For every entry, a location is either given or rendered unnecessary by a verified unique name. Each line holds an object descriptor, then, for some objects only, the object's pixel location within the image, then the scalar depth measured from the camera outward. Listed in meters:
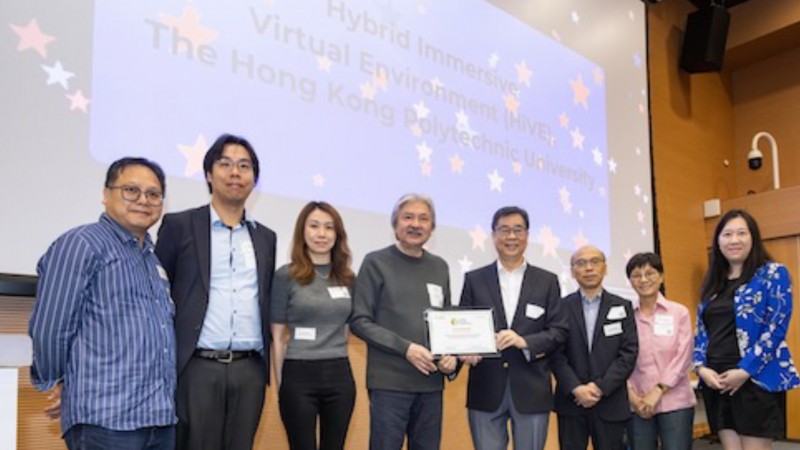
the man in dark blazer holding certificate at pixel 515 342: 2.72
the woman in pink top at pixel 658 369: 3.02
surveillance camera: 6.51
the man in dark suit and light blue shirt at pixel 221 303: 2.04
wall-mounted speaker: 6.12
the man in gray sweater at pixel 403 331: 2.47
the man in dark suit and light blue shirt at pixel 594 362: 2.84
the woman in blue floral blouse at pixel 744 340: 2.74
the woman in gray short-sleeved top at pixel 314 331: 2.36
